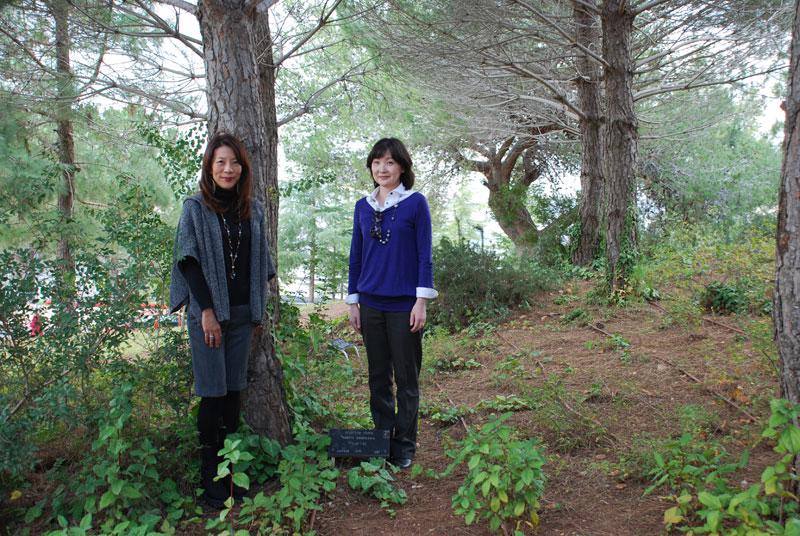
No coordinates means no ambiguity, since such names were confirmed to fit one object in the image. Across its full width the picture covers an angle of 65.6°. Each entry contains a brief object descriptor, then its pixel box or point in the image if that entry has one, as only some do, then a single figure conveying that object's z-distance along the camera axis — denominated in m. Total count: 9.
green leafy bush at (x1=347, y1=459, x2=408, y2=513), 2.96
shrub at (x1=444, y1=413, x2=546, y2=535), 2.39
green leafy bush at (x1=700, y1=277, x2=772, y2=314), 5.55
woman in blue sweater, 3.15
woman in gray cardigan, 2.67
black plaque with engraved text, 3.14
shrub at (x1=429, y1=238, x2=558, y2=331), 7.40
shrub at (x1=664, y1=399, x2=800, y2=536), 2.02
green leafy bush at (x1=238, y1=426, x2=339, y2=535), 2.56
